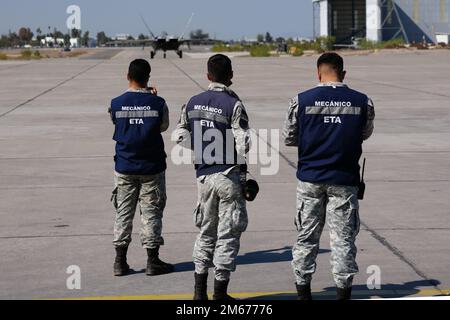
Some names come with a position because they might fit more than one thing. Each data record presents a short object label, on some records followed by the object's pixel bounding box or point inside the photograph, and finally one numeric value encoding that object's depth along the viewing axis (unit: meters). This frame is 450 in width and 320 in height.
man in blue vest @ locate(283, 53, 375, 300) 13.23
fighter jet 168.35
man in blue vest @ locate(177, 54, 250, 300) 13.65
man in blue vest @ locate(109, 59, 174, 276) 15.44
